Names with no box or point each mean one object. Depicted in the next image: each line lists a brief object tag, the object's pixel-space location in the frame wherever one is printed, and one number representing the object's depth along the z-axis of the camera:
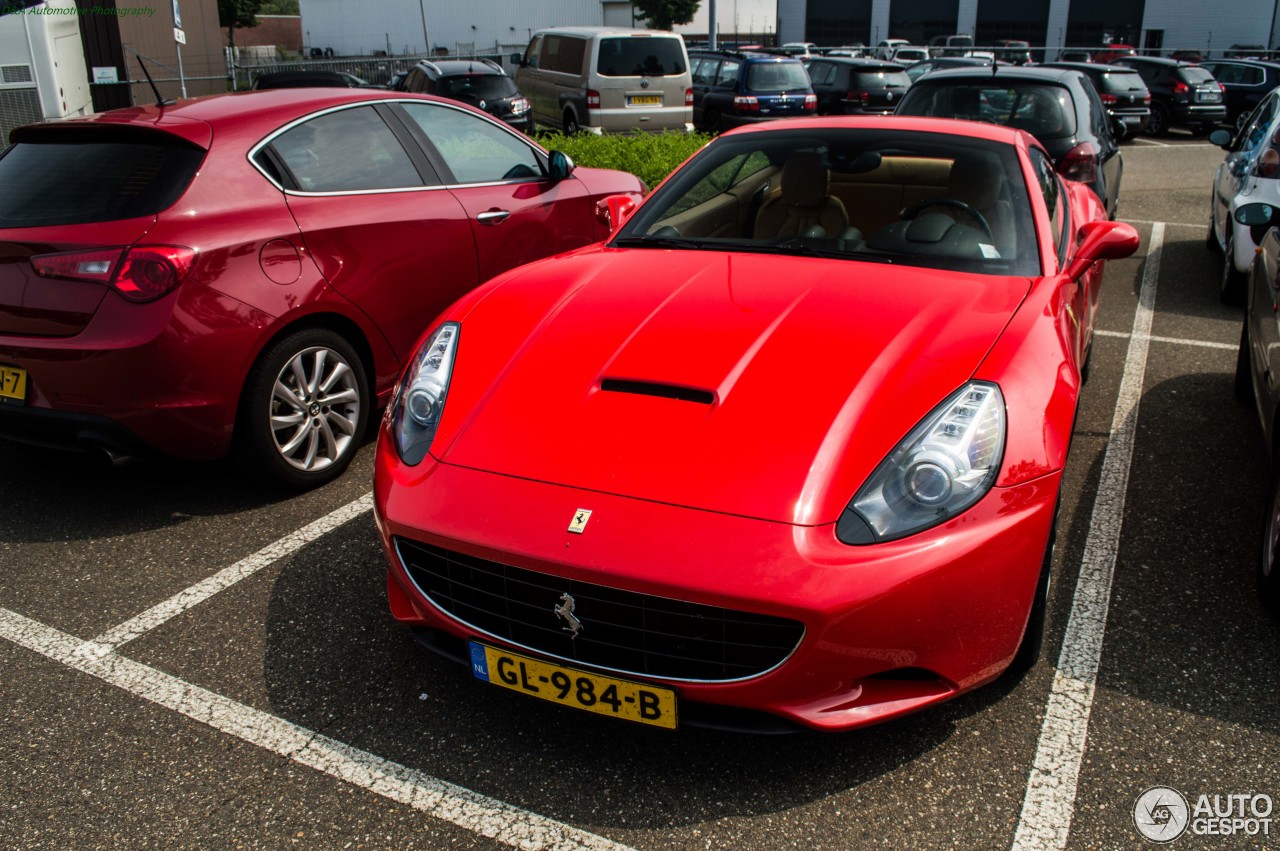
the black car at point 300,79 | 16.89
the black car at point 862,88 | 18.64
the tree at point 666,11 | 54.75
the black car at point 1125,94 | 17.94
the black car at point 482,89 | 16.73
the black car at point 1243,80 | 22.62
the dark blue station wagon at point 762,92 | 17.08
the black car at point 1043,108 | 7.87
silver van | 15.40
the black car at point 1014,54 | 36.53
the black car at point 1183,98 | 20.61
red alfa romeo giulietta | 3.66
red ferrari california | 2.29
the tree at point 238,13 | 57.25
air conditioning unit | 13.14
